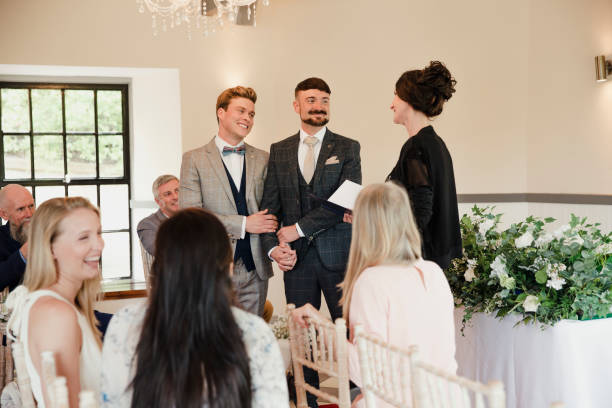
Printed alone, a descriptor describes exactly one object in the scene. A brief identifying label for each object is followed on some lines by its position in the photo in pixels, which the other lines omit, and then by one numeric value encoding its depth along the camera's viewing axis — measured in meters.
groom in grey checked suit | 3.54
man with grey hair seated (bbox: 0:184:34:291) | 3.75
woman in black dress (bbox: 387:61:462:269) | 2.96
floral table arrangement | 2.69
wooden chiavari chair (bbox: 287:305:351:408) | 1.90
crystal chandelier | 5.26
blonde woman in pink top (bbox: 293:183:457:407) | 2.02
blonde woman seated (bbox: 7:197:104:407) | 1.71
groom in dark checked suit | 3.43
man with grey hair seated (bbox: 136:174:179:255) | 4.32
